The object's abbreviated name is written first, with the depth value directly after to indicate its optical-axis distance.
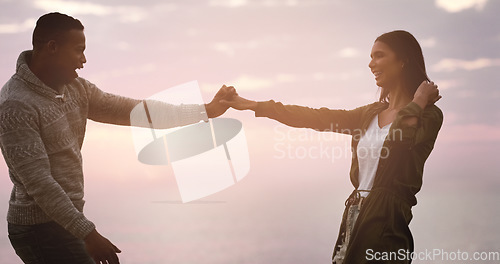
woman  3.80
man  3.40
